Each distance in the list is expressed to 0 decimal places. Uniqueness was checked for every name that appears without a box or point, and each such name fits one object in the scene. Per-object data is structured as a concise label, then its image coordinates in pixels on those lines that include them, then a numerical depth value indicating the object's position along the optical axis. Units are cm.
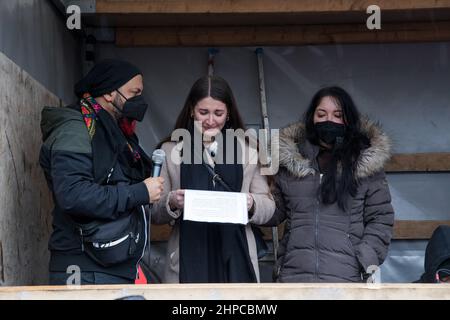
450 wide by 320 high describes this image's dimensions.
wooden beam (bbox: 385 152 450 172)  1023
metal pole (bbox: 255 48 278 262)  1025
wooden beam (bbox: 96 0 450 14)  902
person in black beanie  557
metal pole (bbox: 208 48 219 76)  1021
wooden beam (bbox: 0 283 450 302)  496
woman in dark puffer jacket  654
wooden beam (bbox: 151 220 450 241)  1012
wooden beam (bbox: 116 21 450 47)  1020
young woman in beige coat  632
